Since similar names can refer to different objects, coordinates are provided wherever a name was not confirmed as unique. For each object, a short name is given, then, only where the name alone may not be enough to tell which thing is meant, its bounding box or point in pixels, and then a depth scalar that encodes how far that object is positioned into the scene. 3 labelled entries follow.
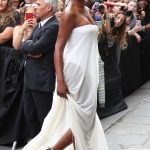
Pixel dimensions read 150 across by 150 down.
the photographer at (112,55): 7.49
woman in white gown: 4.55
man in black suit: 5.30
